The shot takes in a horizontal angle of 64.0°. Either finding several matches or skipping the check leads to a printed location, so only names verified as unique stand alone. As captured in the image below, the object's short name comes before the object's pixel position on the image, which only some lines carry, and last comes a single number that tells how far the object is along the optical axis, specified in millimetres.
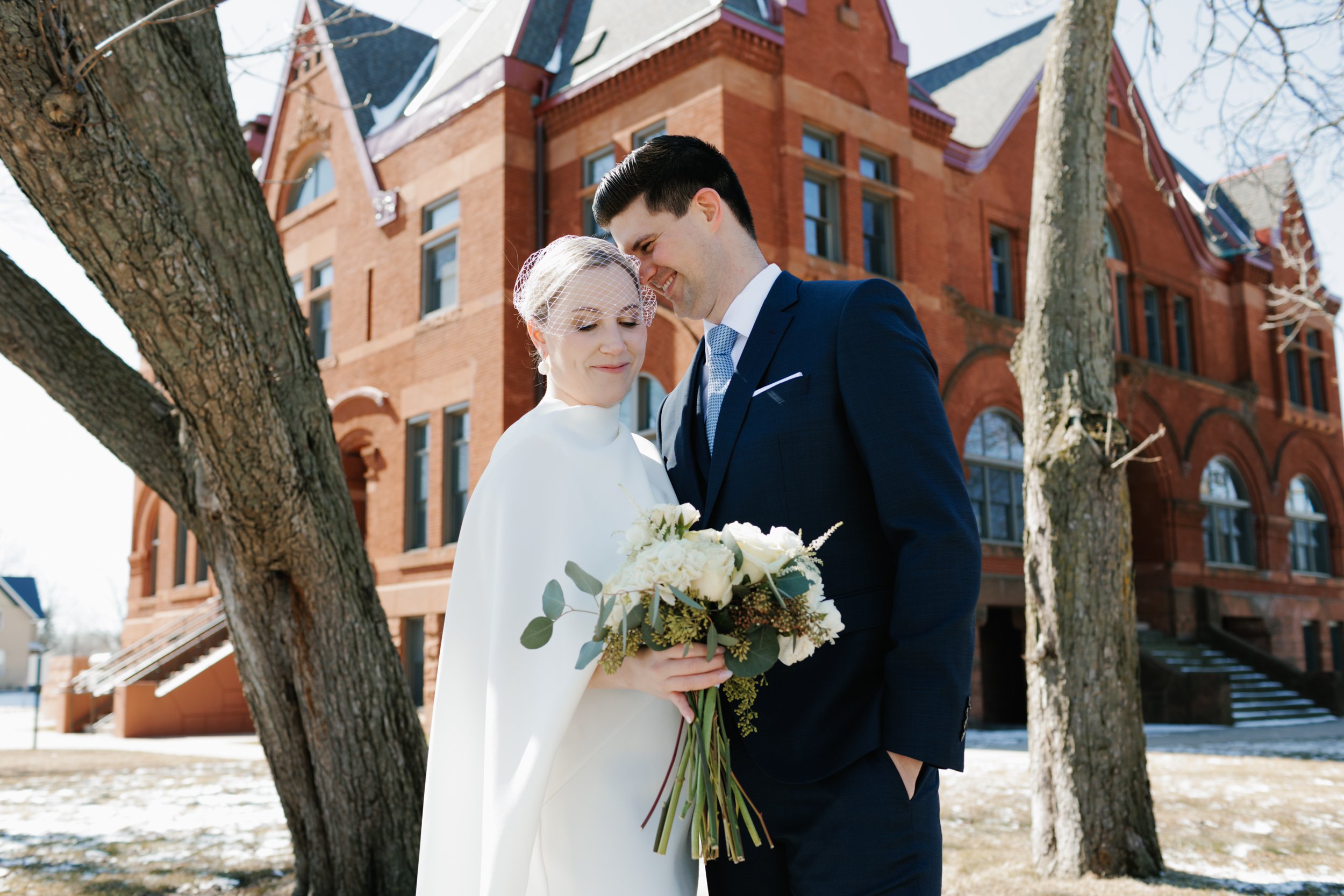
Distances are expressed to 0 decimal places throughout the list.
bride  2600
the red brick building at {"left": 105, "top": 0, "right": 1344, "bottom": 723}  17078
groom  2395
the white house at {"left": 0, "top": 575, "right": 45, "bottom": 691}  69875
